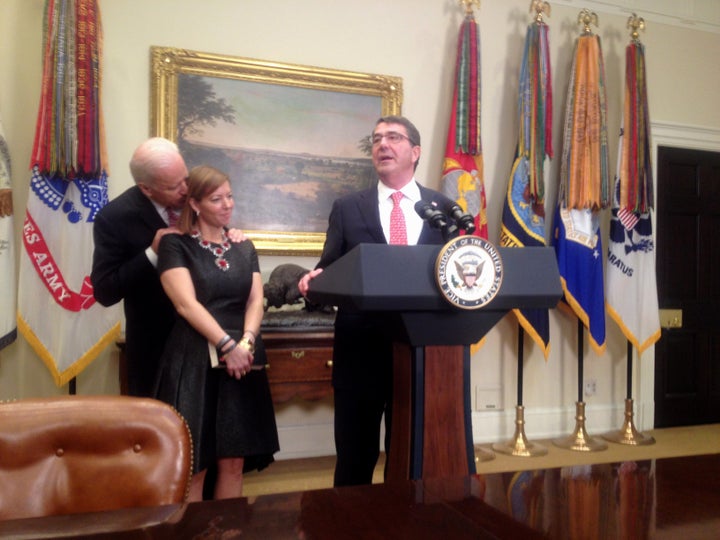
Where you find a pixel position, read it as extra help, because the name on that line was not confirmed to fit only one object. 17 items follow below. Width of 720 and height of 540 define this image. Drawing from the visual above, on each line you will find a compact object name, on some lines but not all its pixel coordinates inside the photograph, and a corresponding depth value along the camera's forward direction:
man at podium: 1.70
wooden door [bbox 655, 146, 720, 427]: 4.20
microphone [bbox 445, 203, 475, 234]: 1.28
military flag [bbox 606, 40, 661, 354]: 3.65
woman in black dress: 1.77
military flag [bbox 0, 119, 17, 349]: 2.73
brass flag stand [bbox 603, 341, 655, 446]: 3.77
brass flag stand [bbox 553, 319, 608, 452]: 3.66
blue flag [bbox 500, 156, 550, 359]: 3.53
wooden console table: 2.90
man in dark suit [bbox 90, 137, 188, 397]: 1.85
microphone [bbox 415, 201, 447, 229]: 1.26
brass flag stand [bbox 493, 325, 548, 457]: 3.49
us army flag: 2.73
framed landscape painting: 3.18
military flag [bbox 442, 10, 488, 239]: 3.45
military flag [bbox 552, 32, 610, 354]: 3.57
